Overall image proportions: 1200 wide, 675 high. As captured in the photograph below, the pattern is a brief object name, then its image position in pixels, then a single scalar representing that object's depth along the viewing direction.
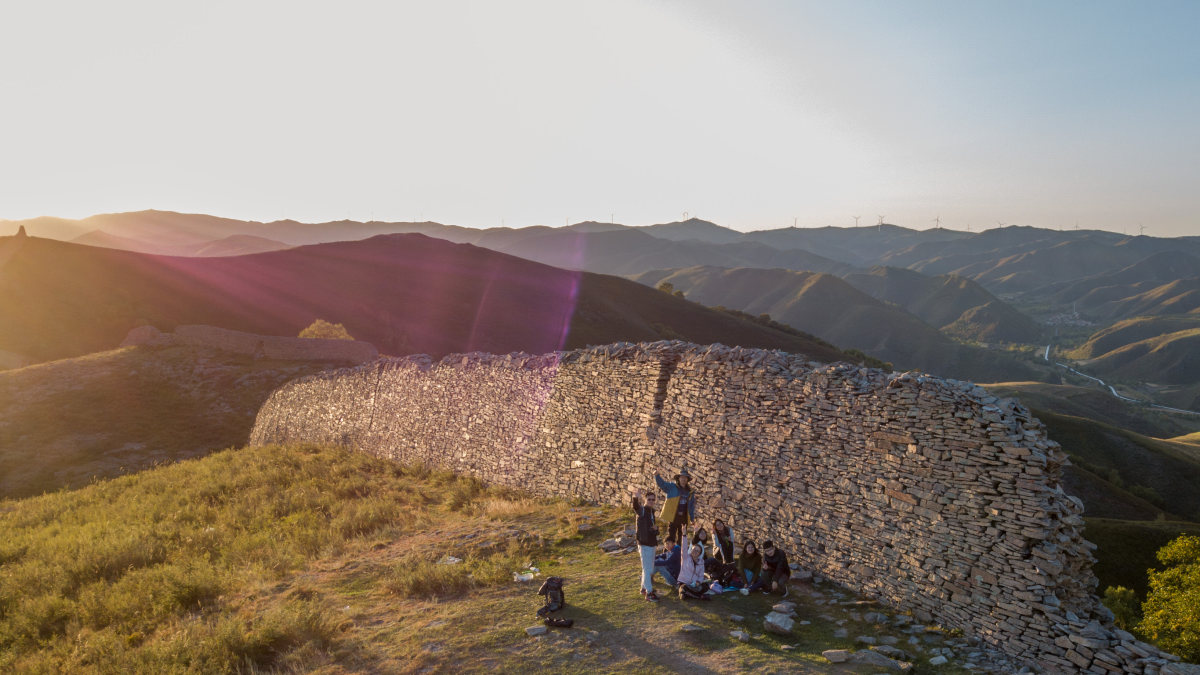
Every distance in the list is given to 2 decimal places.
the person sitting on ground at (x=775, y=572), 7.93
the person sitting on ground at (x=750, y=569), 8.02
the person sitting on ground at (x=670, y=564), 8.12
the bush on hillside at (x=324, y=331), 39.09
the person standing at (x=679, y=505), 8.46
